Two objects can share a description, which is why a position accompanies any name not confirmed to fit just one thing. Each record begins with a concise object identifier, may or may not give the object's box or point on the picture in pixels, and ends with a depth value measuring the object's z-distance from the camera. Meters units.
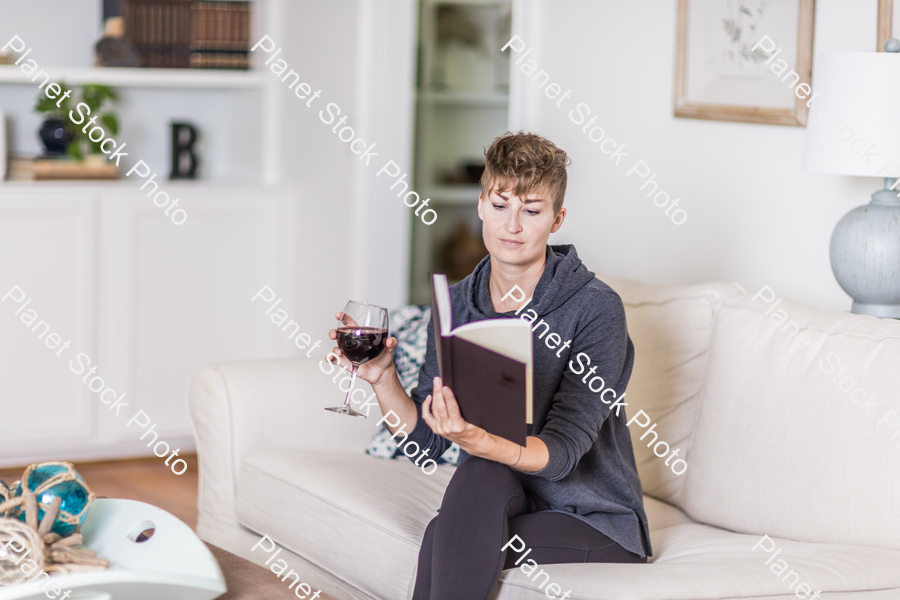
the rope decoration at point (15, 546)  1.43
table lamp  1.91
